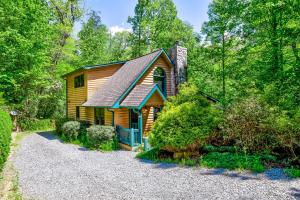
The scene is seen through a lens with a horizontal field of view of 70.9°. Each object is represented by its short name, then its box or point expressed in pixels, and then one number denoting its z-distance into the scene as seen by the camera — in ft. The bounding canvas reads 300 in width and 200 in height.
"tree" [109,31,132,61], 115.24
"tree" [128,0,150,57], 95.93
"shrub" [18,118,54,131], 67.31
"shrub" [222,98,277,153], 27.37
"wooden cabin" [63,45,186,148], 40.83
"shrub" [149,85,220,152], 29.42
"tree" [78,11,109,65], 105.43
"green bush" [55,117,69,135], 56.75
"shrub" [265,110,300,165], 24.43
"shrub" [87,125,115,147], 39.22
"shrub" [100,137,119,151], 38.78
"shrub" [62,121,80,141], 47.60
